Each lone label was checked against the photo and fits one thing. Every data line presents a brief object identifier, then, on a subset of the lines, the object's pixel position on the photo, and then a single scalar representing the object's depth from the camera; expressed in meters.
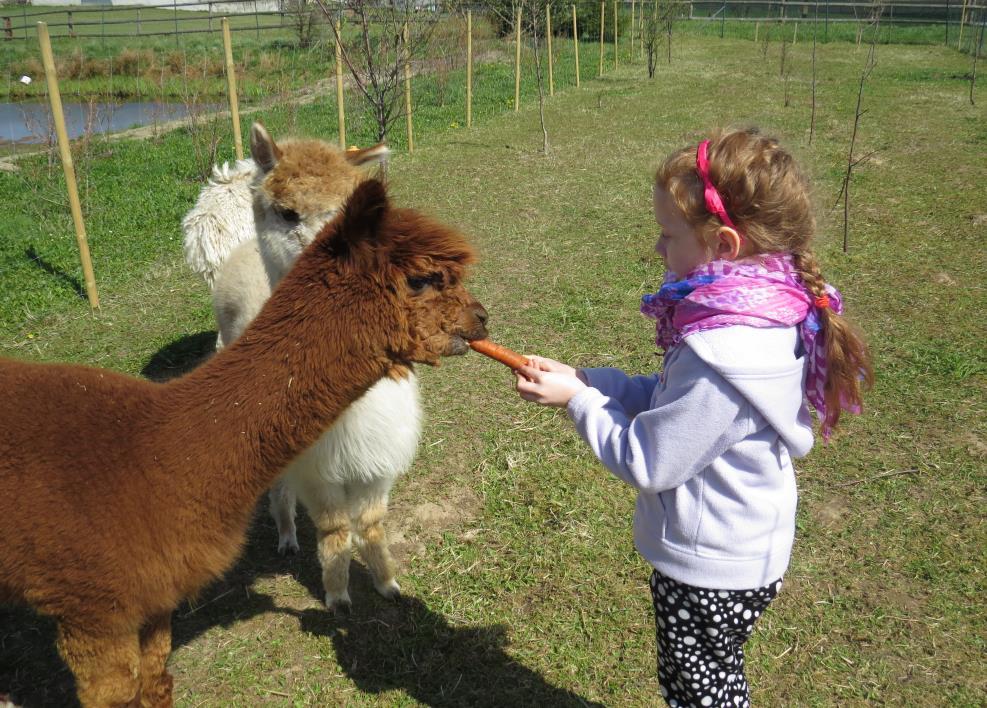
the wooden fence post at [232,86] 6.52
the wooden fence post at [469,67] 11.76
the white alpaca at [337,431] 2.54
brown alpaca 1.69
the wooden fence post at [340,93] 8.94
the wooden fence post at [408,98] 8.55
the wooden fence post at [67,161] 5.02
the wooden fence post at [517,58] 12.98
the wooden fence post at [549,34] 14.07
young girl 1.51
